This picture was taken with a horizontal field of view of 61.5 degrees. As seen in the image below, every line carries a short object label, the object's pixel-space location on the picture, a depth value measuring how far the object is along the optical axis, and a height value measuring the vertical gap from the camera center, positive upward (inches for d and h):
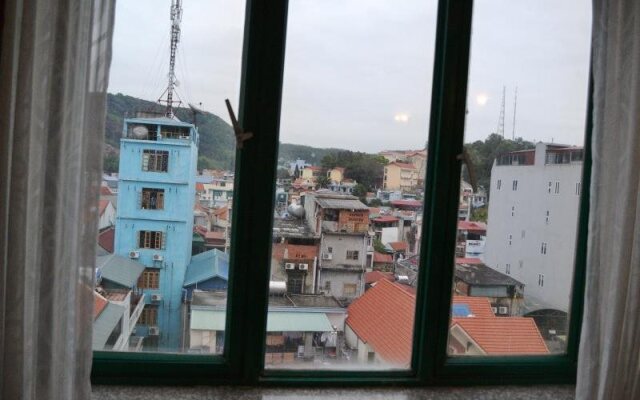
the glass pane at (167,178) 63.4 -0.4
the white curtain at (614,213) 60.6 -0.7
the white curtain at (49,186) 48.9 -1.9
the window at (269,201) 64.2 -2.1
